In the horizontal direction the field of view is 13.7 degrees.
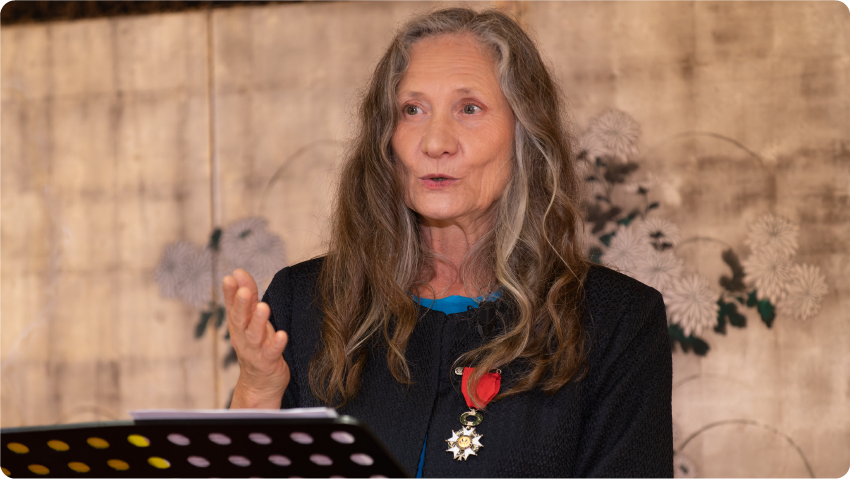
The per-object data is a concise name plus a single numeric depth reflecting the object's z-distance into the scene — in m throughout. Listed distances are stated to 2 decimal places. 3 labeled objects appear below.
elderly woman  3.48
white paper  3.17
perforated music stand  3.19
